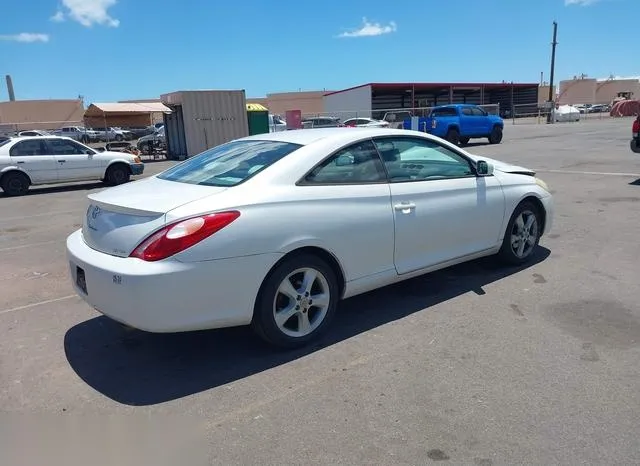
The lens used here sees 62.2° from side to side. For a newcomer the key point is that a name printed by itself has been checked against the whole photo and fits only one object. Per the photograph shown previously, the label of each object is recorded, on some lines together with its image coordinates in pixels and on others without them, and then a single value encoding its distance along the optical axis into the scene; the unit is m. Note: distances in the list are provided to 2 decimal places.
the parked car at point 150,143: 26.00
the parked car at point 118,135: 45.99
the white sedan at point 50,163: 13.50
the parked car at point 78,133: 42.59
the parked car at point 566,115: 46.62
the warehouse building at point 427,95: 58.25
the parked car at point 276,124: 34.00
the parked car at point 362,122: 28.95
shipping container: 22.88
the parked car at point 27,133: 30.46
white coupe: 3.31
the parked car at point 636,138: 11.15
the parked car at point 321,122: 32.59
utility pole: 46.22
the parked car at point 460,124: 23.95
